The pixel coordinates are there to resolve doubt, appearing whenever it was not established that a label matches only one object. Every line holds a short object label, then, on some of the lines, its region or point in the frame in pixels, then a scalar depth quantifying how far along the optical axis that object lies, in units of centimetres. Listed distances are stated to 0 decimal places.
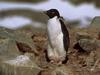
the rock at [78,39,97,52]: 987
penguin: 939
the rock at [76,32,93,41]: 1034
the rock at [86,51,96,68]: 939
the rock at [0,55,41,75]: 859
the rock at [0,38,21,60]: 920
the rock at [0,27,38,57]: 934
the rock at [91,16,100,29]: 1177
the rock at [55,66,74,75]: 858
